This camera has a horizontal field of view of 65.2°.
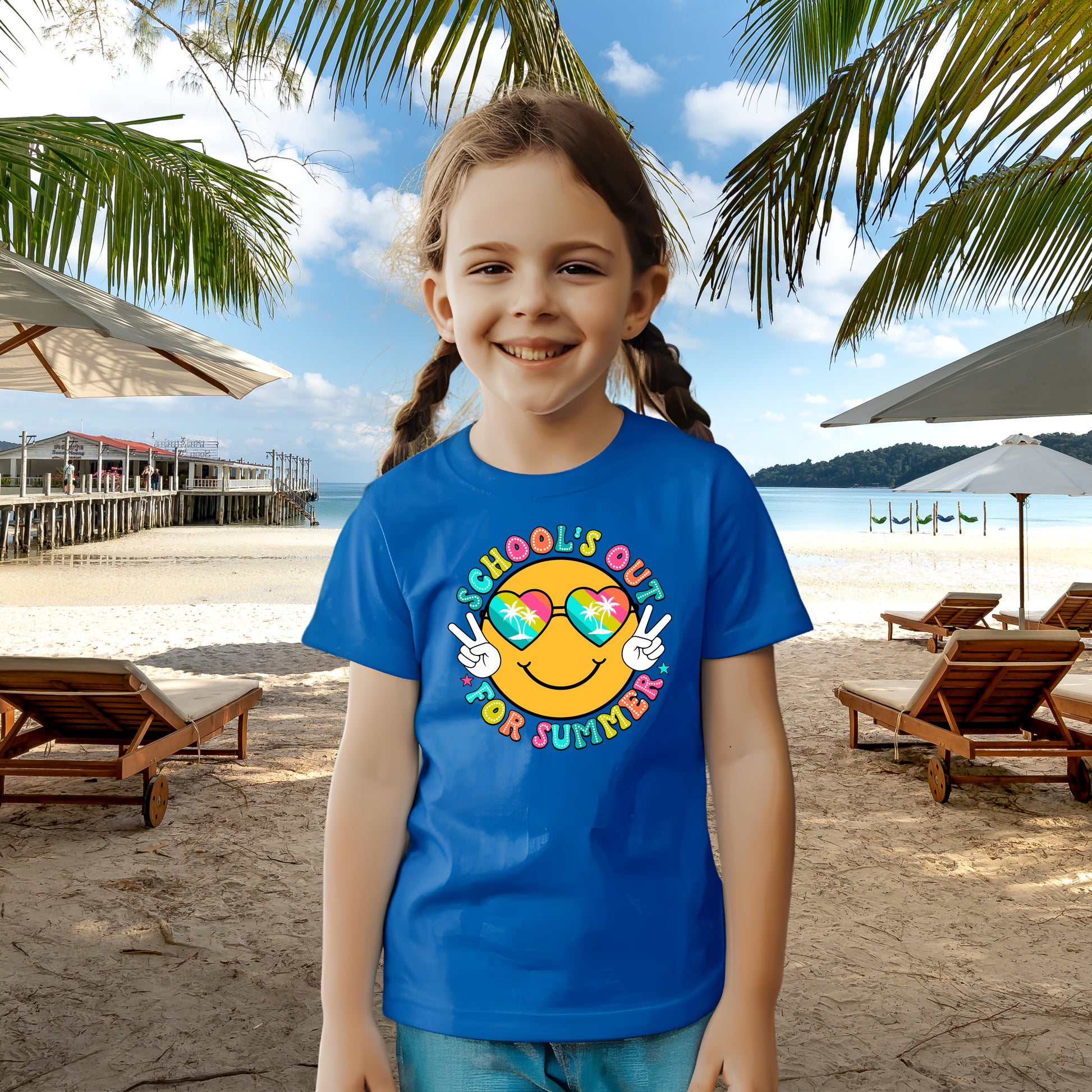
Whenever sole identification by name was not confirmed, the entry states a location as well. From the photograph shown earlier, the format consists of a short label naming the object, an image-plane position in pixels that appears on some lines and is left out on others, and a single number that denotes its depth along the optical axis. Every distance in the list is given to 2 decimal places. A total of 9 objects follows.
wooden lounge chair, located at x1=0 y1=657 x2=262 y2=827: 4.50
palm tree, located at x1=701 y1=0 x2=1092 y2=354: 2.42
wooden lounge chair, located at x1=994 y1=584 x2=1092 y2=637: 10.27
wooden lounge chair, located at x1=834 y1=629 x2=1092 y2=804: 5.21
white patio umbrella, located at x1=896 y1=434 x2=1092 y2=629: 9.25
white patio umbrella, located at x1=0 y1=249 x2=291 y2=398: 3.86
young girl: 0.91
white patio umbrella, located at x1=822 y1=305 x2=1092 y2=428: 5.60
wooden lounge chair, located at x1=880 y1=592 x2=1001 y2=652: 10.52
